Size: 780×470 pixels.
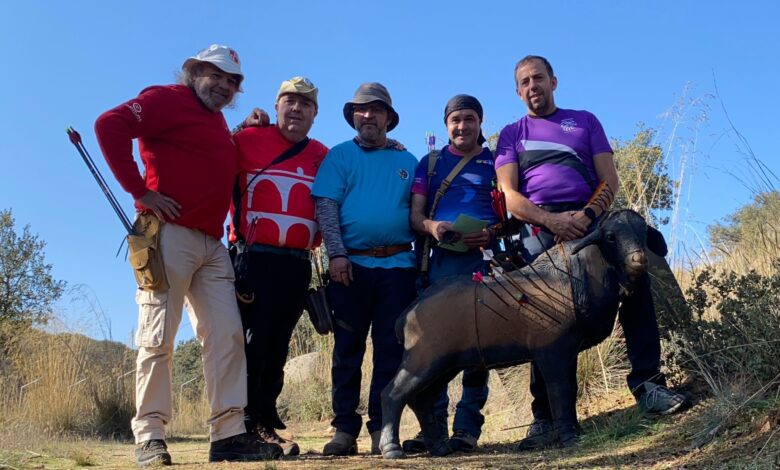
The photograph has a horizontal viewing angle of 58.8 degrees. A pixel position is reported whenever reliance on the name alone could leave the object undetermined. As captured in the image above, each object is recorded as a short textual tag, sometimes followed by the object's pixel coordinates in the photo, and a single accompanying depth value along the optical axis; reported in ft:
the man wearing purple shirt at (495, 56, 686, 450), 14.74
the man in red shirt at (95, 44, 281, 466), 14.92
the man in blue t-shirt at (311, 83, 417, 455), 16.56
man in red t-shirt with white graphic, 16.99
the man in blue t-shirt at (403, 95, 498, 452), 16.25
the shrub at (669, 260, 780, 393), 13.26
